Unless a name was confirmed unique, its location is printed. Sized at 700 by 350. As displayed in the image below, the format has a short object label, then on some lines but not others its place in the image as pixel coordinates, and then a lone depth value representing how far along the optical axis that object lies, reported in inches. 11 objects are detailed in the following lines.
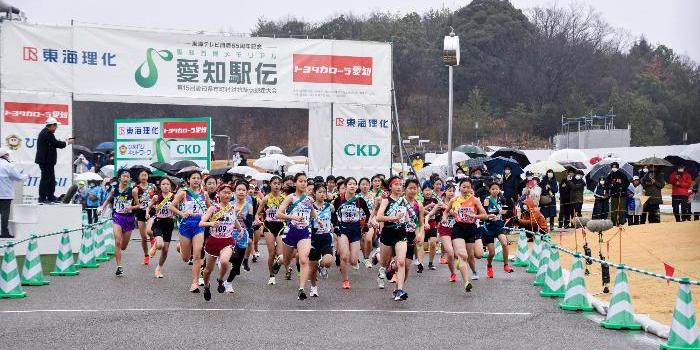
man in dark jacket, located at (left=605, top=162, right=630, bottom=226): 1035.3
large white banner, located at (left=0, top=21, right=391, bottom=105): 962.7
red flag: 512.0
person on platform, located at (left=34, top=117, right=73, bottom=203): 745.0
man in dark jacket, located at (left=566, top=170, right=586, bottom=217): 1099.3
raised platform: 728.3
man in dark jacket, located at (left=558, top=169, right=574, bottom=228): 1112.8
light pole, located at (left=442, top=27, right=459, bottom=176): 1019.9
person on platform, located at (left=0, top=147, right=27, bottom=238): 687.7
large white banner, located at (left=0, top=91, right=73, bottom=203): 956.6
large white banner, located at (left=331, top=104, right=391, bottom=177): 1076.5
